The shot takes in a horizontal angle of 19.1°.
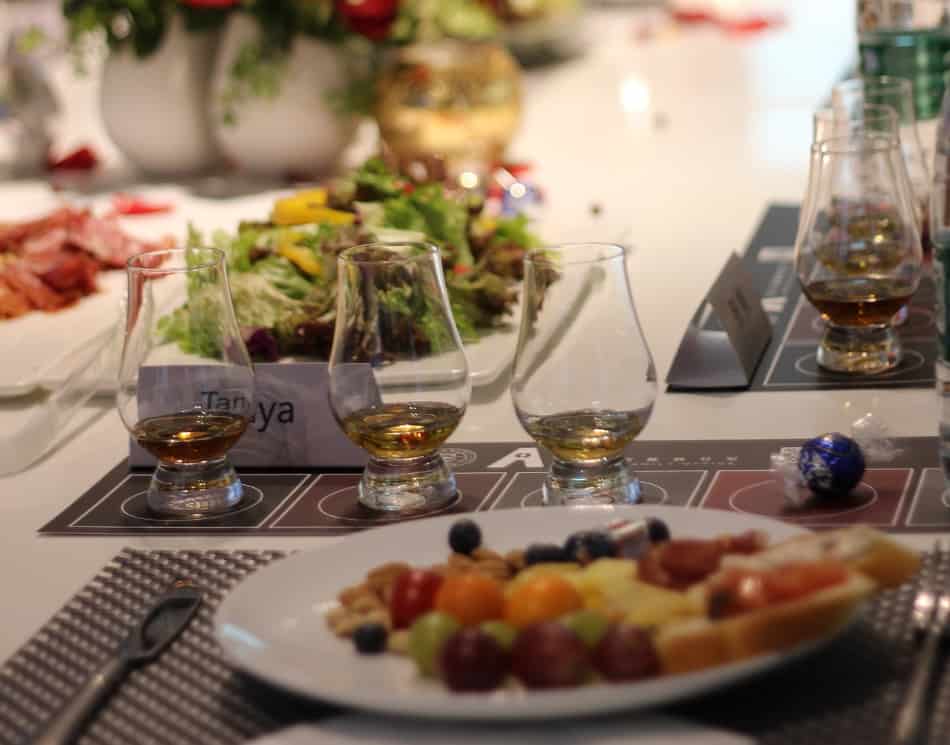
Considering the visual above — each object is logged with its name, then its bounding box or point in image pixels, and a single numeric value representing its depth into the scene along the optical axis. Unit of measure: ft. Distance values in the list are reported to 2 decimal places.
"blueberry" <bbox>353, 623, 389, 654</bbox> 3.42
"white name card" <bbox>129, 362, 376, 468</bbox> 4.35
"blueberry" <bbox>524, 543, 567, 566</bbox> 3.57
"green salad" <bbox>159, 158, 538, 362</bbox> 4.92
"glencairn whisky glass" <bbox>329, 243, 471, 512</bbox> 4.05
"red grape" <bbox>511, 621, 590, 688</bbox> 3.26
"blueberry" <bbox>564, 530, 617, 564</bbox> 3.56
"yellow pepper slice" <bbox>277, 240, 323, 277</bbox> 5.11
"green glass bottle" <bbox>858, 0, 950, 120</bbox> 5.99
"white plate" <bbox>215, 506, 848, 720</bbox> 3.24
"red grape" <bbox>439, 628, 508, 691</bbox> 3.29
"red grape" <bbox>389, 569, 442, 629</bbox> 3.44
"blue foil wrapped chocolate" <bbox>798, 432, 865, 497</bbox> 3.99
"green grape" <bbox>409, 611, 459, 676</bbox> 3.33
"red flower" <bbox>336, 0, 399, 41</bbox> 7.09
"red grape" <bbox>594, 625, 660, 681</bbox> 3.26
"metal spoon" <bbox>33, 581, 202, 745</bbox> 3.41
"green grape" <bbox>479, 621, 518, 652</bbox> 3.32
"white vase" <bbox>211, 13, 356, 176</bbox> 7.21
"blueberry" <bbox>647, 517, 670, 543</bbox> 3.60
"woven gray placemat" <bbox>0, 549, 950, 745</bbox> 3.33
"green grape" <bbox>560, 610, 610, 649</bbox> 3.30
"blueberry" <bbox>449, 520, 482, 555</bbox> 3.68
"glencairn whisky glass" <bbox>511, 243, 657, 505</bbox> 3.97
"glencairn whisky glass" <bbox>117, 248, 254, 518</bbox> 4.18
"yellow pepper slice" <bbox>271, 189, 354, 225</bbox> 5.32
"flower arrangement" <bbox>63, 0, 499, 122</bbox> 7.09
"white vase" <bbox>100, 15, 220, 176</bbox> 7.34
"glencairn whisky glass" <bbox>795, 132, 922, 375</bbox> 4.61
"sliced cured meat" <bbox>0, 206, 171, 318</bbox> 5.55
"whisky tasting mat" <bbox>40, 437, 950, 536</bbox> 4.00
